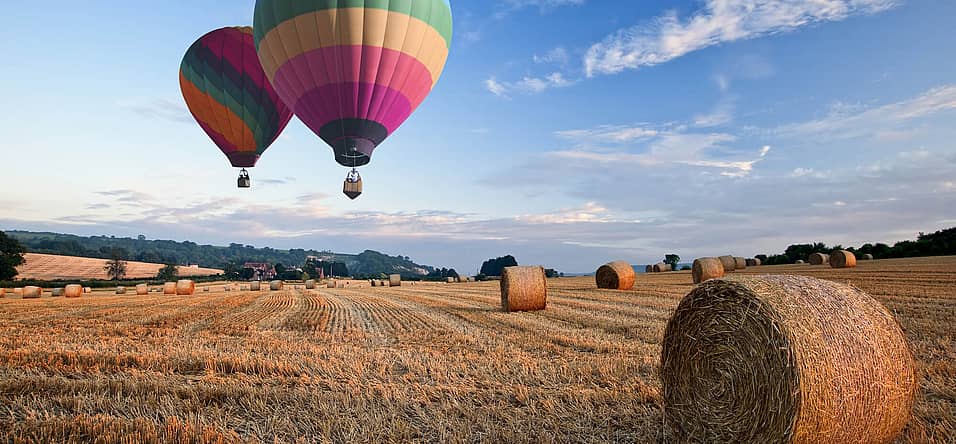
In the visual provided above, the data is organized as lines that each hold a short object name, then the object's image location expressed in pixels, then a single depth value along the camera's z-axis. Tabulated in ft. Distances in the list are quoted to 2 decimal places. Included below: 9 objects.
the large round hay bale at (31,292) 98.58
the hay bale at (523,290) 43.19
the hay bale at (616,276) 67.26
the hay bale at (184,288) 102.58
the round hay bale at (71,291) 98.58
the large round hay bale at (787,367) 11.10
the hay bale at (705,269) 71.51
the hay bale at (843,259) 86.58
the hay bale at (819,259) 100.89
